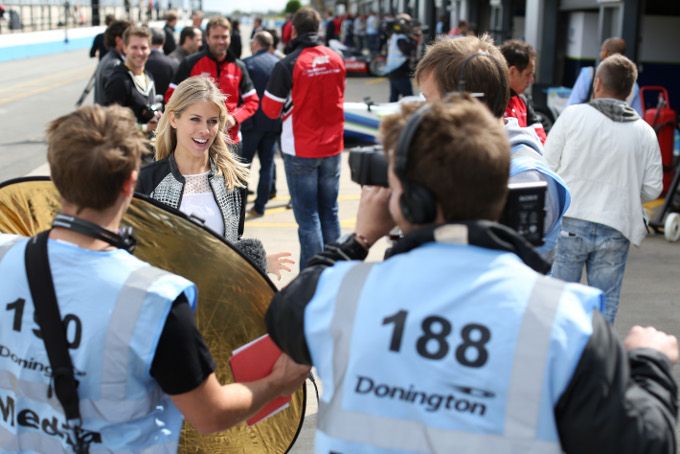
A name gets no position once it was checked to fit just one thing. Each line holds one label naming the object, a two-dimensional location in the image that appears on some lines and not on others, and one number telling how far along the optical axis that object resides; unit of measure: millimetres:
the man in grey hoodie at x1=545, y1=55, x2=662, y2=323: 4922
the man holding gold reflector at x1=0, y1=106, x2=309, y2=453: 2057
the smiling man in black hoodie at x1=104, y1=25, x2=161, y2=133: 7594
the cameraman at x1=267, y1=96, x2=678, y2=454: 1728
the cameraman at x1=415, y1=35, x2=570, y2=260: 2805
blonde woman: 3990
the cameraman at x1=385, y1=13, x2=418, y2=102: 15609
